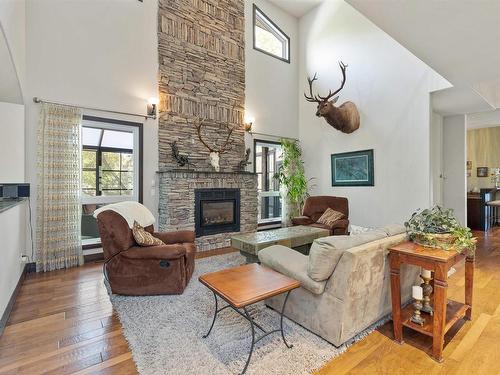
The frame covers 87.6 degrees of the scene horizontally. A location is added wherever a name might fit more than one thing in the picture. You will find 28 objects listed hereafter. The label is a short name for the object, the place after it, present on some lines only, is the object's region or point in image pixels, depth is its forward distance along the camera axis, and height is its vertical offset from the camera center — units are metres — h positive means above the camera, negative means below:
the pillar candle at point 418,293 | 2.05 -0.84
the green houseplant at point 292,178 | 6.17 +0.21
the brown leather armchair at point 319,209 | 4.91 -0.43
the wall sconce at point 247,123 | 5.72 +1.41
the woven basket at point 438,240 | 1.94 -0.41
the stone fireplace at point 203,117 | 4.64 +1.37
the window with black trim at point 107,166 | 4.14 +0.37
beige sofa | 1.86 -0.73
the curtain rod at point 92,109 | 3.58 +1.22
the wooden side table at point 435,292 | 1.77 -0.79
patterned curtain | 3.58 +0.00
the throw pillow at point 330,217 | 4.75 -0.56
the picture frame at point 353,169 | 5.32 +0.39
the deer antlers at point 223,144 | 4.98 +0.91
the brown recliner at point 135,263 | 2.73 -0.80
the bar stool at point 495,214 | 7.05 -0.76
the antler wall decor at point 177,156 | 4.73 +0.57
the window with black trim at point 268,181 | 6.30 +0.15
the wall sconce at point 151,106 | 4.48 +1.41
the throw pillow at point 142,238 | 2.85 -0.56
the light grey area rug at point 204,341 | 1.74 -1.18
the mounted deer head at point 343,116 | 5.12 +1.42
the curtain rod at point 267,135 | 5.85 +1.23
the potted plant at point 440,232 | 1.94 -0.35
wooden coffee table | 1.66 -0.69
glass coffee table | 3.39 -0.72
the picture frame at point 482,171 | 7.30 +0.41
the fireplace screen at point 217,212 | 4.95 -0.49
